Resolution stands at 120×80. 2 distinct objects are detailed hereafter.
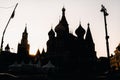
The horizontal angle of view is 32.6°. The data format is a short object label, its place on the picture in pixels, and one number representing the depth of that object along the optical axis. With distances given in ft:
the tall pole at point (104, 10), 71.48
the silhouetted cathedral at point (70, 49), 192.95
